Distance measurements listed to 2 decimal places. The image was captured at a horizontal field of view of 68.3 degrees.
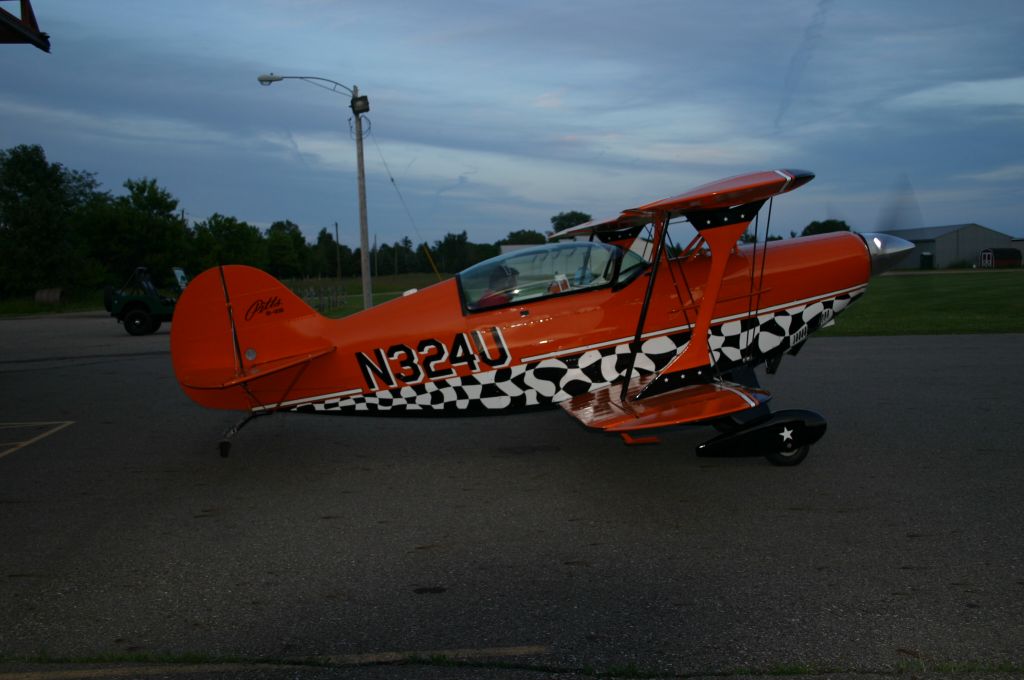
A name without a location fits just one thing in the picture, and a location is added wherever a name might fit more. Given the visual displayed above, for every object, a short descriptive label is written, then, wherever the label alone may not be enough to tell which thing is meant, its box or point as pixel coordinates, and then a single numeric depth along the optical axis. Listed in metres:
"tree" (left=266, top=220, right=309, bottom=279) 91.12
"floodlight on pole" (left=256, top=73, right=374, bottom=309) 21.11
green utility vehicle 24.78
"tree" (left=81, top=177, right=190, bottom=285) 65.00
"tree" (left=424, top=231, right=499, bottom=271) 77.31
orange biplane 6.85
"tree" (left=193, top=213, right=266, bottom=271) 68.69
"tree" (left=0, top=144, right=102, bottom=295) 55.41
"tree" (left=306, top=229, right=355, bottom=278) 99.94
